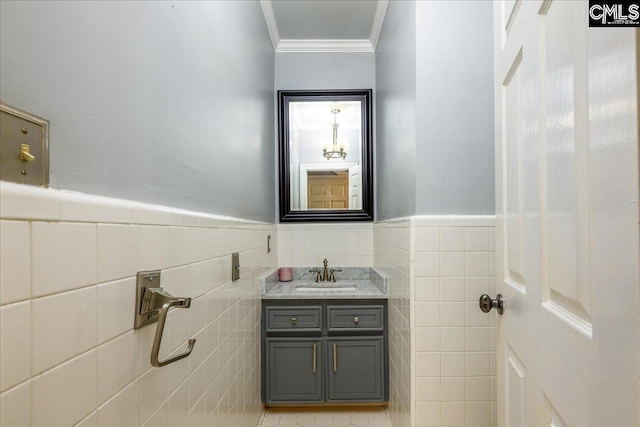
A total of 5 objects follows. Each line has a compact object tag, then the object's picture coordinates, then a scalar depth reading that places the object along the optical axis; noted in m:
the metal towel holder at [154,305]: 0.71
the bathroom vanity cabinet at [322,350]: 2.18
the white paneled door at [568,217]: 0.44
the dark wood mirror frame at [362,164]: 2.70
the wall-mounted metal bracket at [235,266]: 1.42
